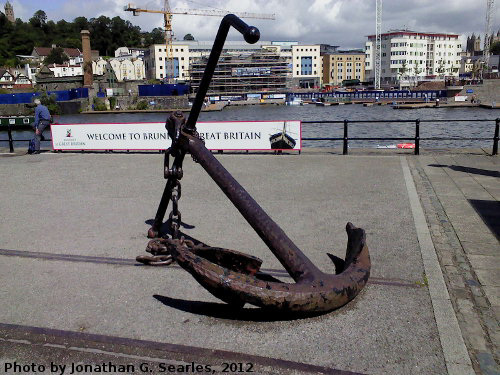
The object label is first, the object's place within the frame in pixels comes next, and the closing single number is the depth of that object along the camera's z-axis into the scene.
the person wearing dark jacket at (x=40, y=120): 14.31
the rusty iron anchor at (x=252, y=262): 3.14
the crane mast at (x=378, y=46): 131.85
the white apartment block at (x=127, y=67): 130.25
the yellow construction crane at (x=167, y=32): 135.38
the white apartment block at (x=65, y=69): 127.81
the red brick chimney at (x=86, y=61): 91.00
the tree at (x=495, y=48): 170.38
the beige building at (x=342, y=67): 153.38
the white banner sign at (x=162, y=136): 13.23
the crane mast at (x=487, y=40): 132.88
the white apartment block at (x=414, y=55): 139.12
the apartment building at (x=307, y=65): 149.25
